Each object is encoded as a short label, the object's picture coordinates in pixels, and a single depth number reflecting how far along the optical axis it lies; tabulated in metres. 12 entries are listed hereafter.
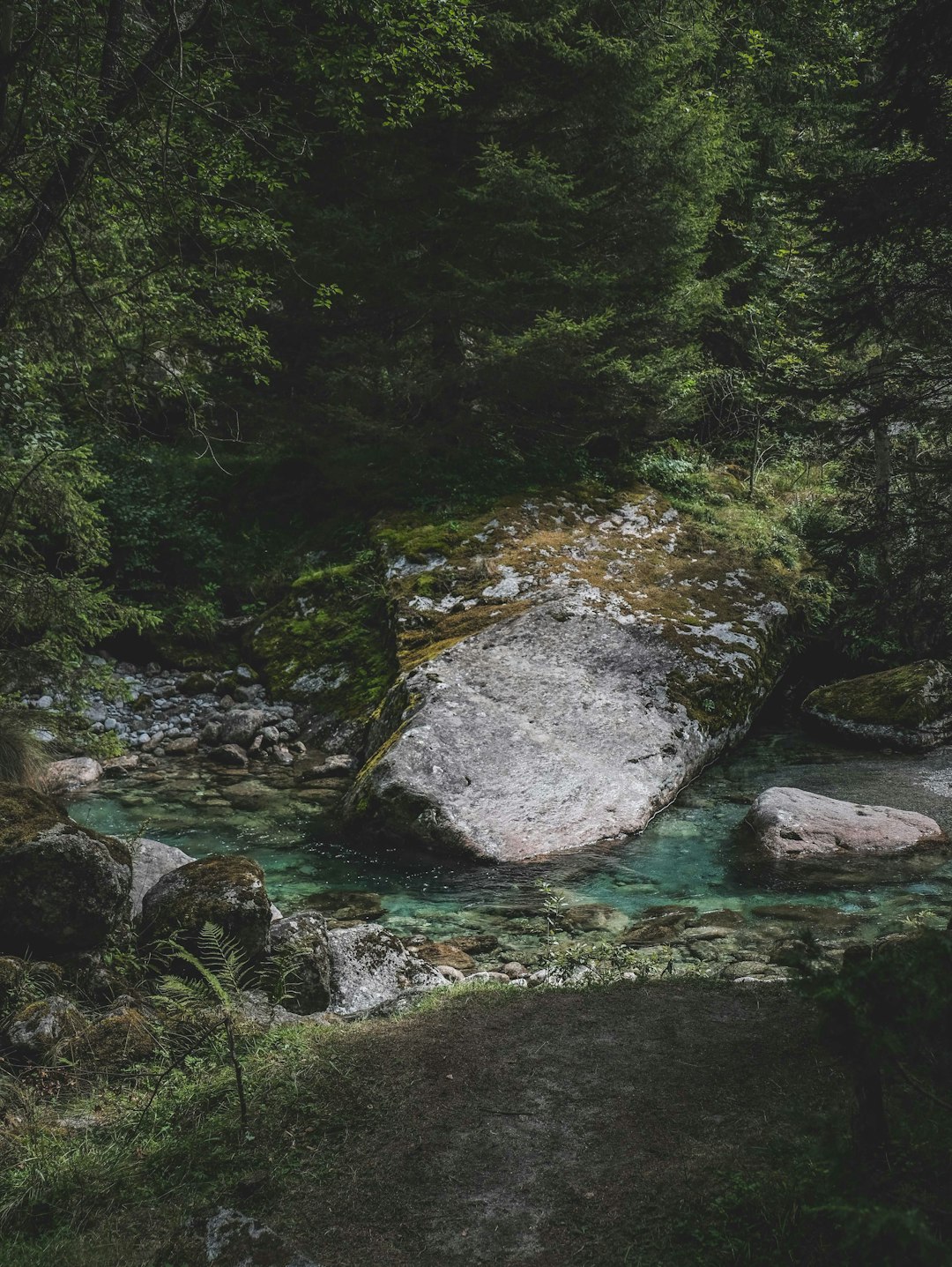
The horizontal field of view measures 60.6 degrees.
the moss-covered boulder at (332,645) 11.18
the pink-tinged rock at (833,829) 7.20
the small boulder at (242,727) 10.79
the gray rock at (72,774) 9.25
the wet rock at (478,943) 5.91
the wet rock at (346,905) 6.57
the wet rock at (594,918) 6.11
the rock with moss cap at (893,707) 10.44
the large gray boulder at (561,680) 7.80
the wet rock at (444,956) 5.65
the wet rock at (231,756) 10.24
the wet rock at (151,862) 6.00
